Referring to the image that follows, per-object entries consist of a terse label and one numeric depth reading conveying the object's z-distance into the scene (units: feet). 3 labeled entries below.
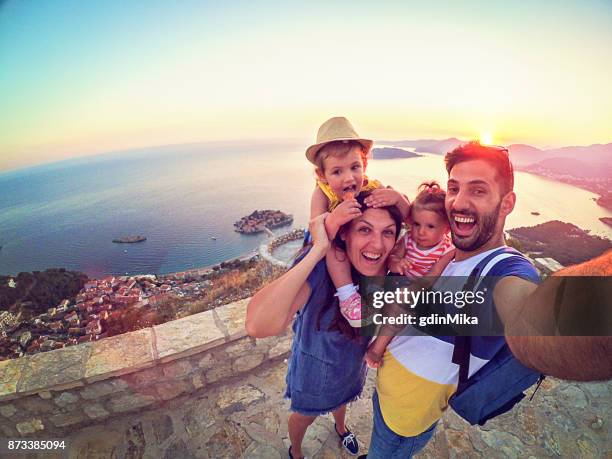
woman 4.83
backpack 4.43
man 4.29
